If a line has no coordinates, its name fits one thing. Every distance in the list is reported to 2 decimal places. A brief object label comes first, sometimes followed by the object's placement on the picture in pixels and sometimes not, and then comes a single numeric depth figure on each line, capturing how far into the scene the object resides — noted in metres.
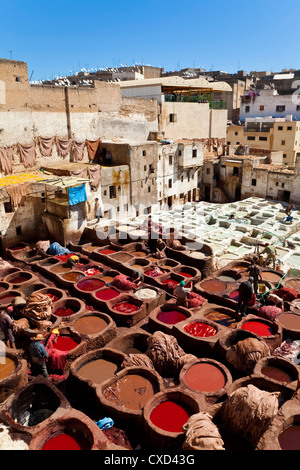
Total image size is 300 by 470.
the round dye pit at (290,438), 6.72
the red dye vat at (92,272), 15.61
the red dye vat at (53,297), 13.25
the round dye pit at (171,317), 11.84
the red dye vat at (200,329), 10.96
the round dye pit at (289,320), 11.21
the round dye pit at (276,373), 8.90
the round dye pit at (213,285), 13.80
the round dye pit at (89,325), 11.24
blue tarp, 17.89
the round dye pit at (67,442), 7.06
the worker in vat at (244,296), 11.25
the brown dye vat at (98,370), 9.33
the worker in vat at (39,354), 8.98
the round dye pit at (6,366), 9.15
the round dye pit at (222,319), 11.63
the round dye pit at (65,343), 10.45
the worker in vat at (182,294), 12.09
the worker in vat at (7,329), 9.93
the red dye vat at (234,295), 13.07
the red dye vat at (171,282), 14.35
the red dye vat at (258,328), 10.86
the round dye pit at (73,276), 14.88
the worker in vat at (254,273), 12.34
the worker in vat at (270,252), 15.56
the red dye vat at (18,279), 14.89
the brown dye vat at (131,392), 8.37
